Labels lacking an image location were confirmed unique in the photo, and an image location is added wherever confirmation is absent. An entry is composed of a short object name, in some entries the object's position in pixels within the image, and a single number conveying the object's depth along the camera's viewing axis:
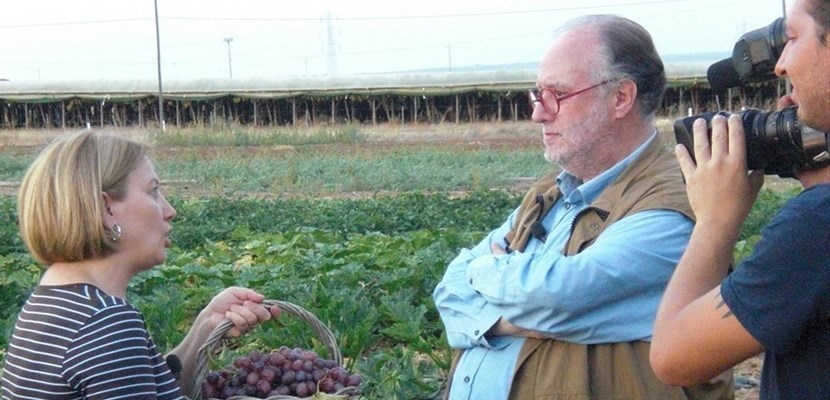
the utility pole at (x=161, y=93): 41.52
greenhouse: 47.06
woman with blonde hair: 2.46
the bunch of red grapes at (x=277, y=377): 2.96
